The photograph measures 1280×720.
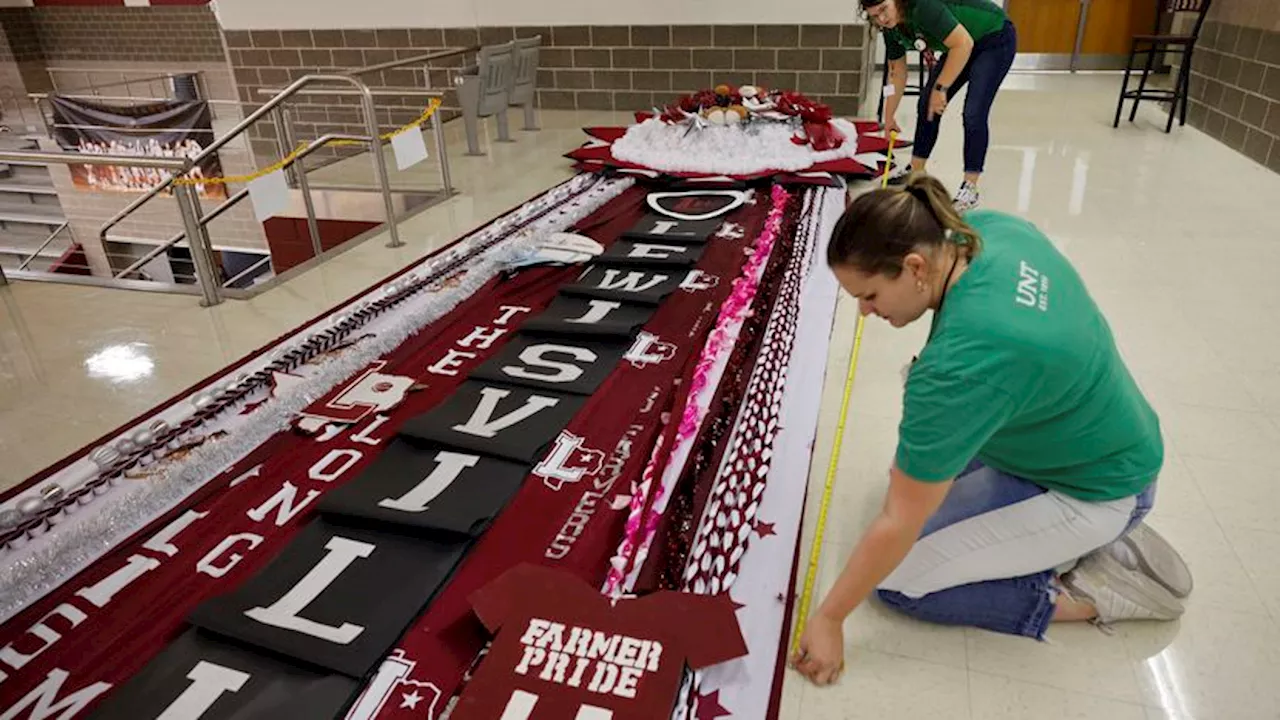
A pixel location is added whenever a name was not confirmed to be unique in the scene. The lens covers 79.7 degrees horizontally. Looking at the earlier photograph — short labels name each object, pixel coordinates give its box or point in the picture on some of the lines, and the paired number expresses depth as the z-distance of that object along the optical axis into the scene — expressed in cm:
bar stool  587
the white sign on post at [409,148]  407
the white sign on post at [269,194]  341
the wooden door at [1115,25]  891
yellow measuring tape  170
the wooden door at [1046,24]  920
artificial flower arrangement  506
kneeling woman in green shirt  123
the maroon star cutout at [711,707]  145
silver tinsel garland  184
